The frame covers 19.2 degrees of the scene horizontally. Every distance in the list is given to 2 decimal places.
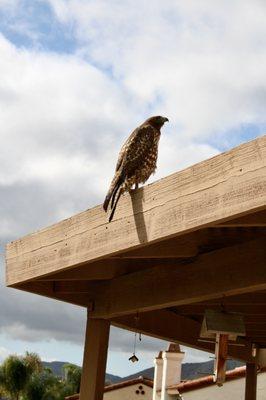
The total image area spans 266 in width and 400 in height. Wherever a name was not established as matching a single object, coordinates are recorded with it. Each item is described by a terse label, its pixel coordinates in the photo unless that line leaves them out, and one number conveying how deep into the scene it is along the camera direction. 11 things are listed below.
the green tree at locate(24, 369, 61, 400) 40.62
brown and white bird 4.48
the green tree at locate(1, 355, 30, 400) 40.69
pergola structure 3.78
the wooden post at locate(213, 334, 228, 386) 5.36
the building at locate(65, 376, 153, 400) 20.91
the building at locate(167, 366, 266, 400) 13.07
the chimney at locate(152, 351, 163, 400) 13.75
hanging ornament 6.22
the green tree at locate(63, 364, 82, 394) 43.41
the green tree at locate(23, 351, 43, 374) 41.35
